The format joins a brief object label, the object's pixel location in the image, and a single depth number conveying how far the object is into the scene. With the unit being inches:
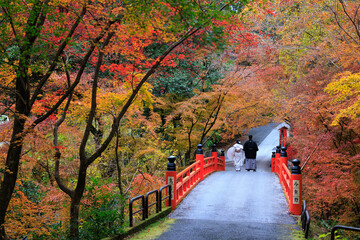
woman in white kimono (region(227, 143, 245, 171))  802.2
